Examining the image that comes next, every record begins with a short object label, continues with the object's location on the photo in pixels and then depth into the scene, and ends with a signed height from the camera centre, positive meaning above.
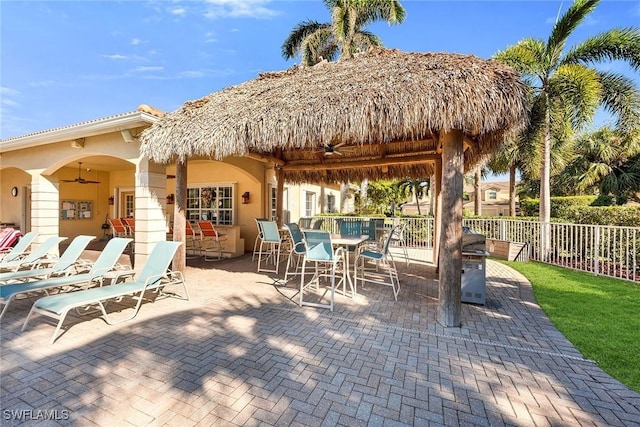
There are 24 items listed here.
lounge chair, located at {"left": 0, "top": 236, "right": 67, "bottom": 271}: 5.73 -1.05
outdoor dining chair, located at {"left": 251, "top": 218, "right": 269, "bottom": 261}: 7.30 -0.41
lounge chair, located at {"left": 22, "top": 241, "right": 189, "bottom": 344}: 3.41 -1.17
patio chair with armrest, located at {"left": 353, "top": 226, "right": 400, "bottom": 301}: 5.29 -1.53
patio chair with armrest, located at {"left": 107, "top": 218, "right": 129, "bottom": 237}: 9.93 -0.55
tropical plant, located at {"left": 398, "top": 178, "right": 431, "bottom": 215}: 24.19 +2.31
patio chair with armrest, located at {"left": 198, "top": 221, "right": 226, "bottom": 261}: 8.88 -1.03
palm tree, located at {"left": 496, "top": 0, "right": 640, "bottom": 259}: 8.73 +4.40
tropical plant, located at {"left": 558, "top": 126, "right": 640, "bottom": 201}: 17.77 +3.28
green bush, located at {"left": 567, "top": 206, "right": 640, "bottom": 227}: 9.01 -0.08
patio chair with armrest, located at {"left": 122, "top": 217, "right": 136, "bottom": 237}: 10.03 -0.48
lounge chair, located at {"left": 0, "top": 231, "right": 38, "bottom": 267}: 6.28 -0.92
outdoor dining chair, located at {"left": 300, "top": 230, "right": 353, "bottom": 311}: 4.54 -0.65
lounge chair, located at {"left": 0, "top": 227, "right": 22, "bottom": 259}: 7.71 -0.83
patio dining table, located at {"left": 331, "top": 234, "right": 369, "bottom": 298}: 5.23 -0.58
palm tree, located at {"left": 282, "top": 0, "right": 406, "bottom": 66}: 14.89 +10.57
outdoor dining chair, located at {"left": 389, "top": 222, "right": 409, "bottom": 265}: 9.13 -0.84
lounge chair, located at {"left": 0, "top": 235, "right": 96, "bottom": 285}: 4.86 -1.08
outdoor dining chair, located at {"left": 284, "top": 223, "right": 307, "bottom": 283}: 5.91 -0.59
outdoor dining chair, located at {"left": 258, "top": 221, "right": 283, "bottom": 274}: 6.96 -0.61
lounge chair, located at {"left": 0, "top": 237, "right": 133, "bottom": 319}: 3.94 -1.12
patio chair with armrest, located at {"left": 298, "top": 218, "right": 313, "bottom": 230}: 11.51 -0.44
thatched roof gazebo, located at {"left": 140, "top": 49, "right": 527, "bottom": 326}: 3.82 +1.60
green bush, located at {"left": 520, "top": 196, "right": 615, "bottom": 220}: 17.47 +0.78
